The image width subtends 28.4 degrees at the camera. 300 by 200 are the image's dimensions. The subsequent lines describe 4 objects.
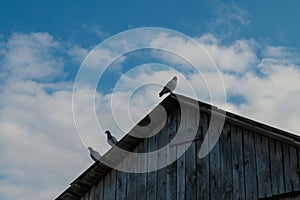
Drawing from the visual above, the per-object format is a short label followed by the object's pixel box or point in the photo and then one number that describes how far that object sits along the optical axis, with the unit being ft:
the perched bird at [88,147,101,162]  41.17
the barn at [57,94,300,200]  32.73
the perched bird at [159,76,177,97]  39.68
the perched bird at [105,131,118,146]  42.22
